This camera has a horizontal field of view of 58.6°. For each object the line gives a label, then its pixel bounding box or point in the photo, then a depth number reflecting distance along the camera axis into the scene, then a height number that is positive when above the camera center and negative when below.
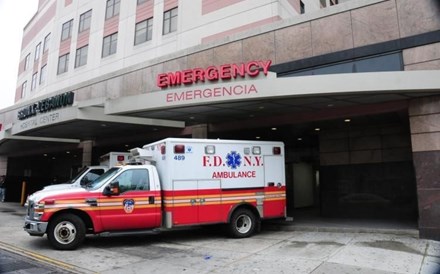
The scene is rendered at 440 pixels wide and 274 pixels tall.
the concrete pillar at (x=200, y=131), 16.61 +2.71
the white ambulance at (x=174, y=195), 9.80 +0.00
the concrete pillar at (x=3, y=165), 34.12 +2.56
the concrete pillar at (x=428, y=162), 10.49 +0.90
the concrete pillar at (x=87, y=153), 23.16 +2.46
